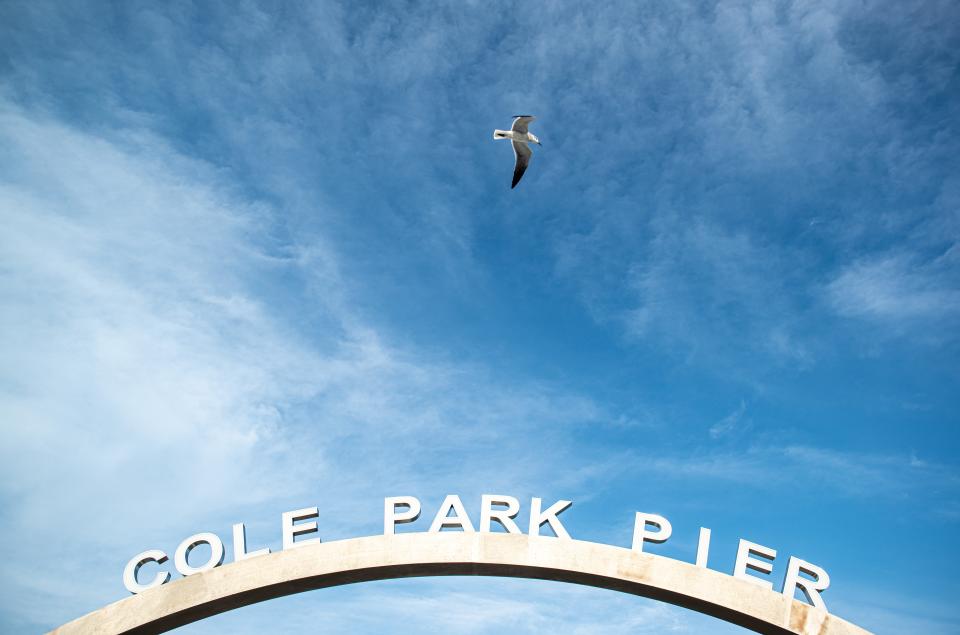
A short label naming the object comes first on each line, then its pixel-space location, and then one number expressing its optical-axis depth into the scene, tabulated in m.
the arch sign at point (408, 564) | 17.00
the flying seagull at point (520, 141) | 19.45
